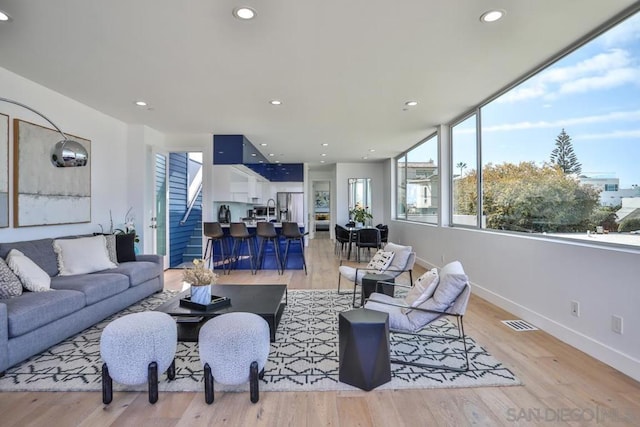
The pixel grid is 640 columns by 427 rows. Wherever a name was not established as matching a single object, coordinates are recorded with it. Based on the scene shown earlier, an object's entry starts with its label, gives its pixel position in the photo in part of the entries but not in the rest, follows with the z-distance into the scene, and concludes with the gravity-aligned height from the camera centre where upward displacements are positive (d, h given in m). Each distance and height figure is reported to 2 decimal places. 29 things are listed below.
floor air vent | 3.29 -1.20
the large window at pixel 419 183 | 6.51 +0.69
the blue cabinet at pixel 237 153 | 6.38 +1.29
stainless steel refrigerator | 10.56 +0.26
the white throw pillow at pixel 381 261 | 4.08 -0.64
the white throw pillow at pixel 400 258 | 4.02 -0.58
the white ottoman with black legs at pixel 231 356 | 2.04 -0.91
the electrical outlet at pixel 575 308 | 2.85 -0.87
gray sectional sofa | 2.44 -0.82
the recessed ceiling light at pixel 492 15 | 2.44 +1.53
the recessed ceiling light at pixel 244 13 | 2.38 +1.52
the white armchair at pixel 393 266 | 4.00 -0.69
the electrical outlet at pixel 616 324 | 2.46 -0.88
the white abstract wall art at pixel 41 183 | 3.58 +0.38
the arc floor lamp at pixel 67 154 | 2.61 +0.50
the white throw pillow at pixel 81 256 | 3.68 -0.50
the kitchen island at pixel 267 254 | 6.36 -0.83
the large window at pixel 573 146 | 2.57 +0.65
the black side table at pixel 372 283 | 3.63 -0.80
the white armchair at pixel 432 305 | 2.46 -0.75
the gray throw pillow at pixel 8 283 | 2.74 -0.60
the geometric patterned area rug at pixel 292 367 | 2.27 -1.21
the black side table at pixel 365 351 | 2.18 -0.96
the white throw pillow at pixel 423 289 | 2.67 -0.66
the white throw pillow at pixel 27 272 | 2.95 -0.54
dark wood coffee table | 2.84 -0.88
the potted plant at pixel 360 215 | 9.23 -0.07
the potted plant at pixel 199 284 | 2.93 -0.66
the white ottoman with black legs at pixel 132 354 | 2.03 -0.90
